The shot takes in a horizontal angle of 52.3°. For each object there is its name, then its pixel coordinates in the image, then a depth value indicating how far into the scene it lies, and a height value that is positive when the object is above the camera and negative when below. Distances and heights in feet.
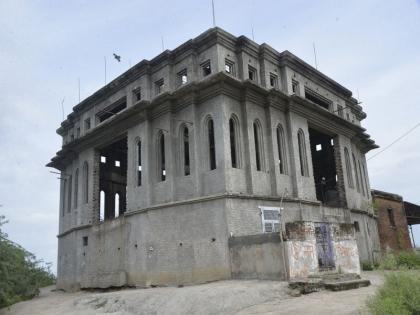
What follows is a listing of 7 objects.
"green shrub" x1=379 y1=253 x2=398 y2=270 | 31.50 -0.50
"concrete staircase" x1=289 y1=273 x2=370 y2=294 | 39.93 -2.02
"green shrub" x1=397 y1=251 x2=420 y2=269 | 60.29 -0.34
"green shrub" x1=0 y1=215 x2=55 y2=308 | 54.08 +0.94
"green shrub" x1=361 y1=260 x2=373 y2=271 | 68.03 -1.04
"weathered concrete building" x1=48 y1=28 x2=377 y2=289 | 51.83 +13.66
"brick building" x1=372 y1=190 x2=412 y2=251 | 91.09 +7.86
